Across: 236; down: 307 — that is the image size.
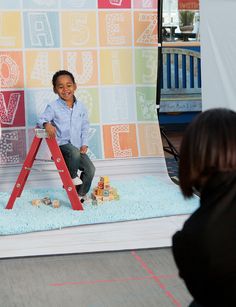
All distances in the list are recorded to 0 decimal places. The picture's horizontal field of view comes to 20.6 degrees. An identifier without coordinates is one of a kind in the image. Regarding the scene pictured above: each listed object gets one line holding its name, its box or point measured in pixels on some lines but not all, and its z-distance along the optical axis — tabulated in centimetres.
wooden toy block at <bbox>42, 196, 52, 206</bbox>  505
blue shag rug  450
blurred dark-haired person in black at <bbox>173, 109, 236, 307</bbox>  163
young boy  511
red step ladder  477
